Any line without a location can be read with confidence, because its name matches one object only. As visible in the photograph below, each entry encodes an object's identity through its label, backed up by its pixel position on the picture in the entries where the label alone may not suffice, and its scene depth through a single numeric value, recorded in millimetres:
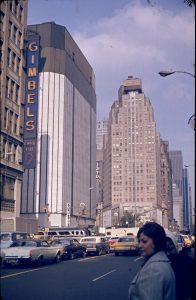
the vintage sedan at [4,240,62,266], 20484
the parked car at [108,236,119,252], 36450
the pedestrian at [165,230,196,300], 4675
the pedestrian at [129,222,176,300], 3738
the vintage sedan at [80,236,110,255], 31891
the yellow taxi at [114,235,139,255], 31641
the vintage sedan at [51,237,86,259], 26609
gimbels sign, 52625
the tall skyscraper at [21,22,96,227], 88438
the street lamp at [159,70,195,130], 15598
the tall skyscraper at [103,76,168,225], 151000
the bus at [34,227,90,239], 50875
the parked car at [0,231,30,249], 21375
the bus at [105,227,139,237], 51931
